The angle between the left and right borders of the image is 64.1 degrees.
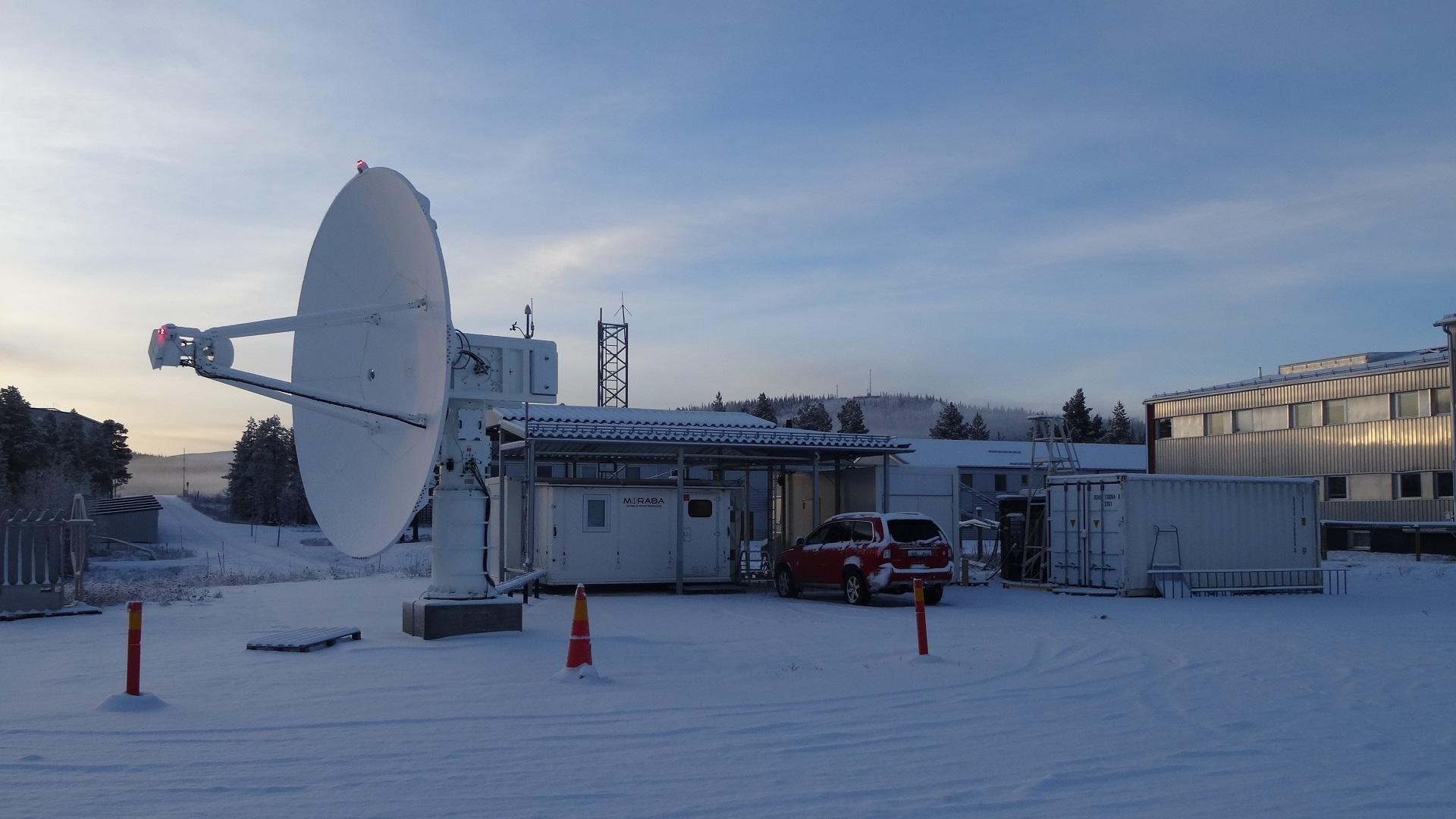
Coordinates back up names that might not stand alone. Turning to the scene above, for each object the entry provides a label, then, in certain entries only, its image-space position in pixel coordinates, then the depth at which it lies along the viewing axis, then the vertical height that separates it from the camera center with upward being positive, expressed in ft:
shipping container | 73.51 -2.56
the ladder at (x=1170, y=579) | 72.54 -5.79
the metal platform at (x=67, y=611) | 54.60 -5.85
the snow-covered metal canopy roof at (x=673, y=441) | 71.10 +3.05
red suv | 65.51 -3.89
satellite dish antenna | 43.19 +4.09
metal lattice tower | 132.05 +14.87
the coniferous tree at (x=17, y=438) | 223.30 +10.37
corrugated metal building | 121.60 +6.00
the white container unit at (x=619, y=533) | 72.49 -2.82
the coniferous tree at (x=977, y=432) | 392.06 +18.92
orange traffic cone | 34.91 -4.86
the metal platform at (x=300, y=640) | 41.01 -5.42
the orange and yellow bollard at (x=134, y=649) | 30.45 -4.20
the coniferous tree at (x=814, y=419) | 354.95 +21.89
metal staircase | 81.82 -0.64
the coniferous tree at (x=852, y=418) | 367.04 +22.83
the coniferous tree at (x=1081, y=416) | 353.10 +21.65
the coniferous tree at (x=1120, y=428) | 367.66 +19.16
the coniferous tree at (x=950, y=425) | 372.58 +20.19
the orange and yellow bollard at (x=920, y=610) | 38.52 -4.07
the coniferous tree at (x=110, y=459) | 283.79 +8.06
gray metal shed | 206.59 -5.17
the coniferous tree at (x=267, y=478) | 334.65 +3.61
